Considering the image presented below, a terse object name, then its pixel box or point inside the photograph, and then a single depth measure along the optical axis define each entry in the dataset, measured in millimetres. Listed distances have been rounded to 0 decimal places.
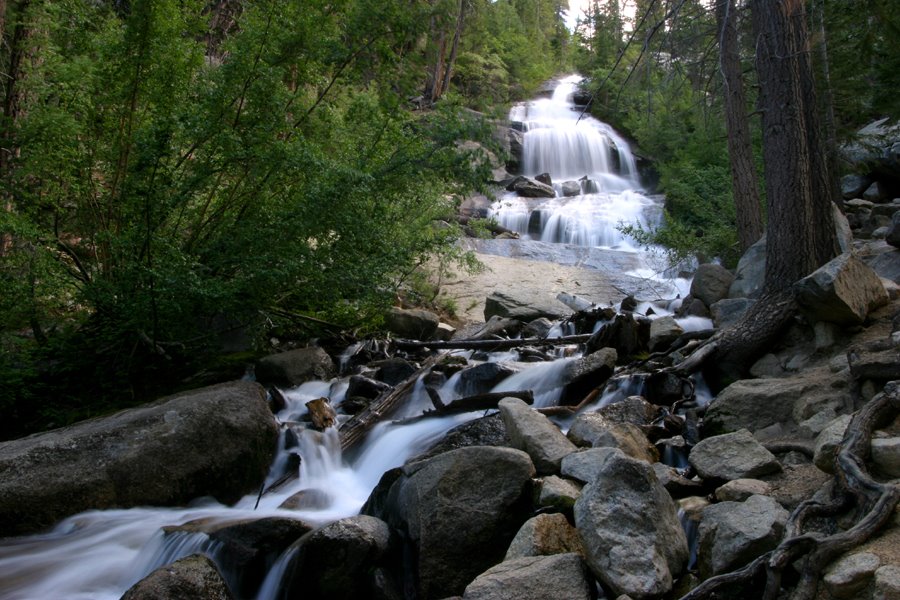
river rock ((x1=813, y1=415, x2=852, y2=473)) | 3652
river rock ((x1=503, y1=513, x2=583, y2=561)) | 3676
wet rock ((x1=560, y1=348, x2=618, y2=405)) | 6809
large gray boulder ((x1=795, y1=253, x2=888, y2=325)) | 5555
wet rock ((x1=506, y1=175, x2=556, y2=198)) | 22625
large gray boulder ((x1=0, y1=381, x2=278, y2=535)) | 5160
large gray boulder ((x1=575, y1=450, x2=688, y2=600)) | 3271
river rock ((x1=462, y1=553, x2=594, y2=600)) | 3268
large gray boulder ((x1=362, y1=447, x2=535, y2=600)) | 4062
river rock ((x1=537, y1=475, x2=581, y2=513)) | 4023
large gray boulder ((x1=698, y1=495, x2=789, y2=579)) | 3213
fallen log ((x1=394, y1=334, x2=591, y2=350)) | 8812
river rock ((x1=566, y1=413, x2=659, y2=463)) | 4711
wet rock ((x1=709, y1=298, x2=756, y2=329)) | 7766
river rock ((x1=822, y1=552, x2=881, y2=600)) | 2703
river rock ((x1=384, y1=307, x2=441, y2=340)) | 10281
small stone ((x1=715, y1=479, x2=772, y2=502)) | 3785
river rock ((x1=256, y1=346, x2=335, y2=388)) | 8258
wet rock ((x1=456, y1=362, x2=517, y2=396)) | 7629
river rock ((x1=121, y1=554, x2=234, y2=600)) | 3610
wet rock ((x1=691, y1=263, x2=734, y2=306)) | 9633
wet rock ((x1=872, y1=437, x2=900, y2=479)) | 3312
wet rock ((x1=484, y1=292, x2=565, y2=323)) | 10875
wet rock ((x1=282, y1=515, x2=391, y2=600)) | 4141
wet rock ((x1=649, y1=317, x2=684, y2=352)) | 7781
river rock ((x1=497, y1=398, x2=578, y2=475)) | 4633
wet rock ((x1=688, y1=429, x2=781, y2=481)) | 4098
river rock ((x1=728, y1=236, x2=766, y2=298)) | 9227
